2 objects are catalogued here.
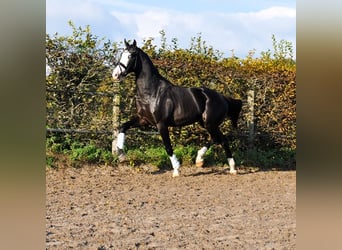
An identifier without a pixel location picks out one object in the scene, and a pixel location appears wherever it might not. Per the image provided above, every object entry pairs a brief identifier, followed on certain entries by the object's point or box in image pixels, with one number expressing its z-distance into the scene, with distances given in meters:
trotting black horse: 14.80
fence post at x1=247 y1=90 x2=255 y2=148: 18.66
